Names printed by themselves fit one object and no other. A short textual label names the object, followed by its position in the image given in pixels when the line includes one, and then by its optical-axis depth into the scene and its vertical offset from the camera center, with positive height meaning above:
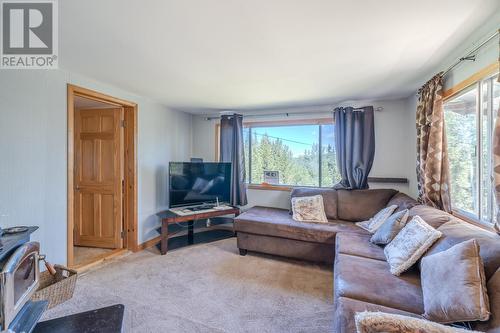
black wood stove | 1.26 -0.77
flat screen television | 3.52 -0.30
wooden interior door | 3.24 -0.17
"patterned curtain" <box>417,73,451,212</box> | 2.22 +0.14
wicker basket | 1.93 -1.09
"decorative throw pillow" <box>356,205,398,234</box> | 2.67 -0.67
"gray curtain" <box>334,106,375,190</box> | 3.38 +0.29
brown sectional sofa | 1.29 -0.83
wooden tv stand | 3.13 -0.78
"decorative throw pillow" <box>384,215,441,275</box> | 1.70 -0.64
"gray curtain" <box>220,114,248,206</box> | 4.02 +0.23
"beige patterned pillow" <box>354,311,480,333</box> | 0.95 -0.70
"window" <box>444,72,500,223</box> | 1.78 +0.17
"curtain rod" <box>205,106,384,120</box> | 3.46 +0.90
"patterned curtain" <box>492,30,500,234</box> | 1.37 +0.01
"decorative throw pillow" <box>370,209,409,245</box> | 2.14 -0.63
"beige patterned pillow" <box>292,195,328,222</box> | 3.14 -0.65
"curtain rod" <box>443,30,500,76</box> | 1.51 +0.86
